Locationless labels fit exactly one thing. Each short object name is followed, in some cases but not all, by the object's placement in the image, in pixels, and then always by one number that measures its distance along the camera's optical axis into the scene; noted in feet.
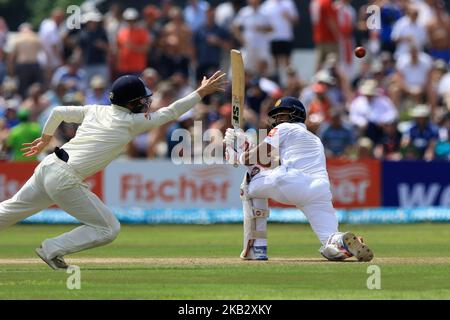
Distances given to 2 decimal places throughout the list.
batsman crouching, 41.39
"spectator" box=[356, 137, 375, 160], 70.23
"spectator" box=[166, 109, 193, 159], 69.97
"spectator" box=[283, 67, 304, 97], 75.25
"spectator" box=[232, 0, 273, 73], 78.07
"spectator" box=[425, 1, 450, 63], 78.18
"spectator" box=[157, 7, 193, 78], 79.87
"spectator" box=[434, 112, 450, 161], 70.03
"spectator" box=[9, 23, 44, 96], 80.44
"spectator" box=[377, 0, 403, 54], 78.95
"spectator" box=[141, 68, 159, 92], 76.07
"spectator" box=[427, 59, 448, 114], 75.51
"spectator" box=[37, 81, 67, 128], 76.38
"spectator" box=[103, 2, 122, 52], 81.20
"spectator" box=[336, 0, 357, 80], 77.66
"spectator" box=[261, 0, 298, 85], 78.48
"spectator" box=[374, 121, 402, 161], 72.08
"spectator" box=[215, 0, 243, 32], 80.07
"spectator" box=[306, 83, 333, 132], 72.08
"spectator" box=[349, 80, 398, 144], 72.95
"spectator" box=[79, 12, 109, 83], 79.92
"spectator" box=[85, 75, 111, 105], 74.79
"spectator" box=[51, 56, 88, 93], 77.82
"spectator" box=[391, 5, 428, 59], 77.92
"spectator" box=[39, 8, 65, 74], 82.33
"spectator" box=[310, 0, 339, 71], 77.36
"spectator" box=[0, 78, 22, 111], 77.64
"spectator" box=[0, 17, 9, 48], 84.53
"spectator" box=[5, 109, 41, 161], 71.15
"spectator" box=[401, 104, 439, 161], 70.64
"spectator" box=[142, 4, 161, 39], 82.12
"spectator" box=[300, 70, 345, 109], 74.33
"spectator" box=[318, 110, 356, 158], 70.49
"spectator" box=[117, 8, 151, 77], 78.69
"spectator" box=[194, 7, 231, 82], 78.89
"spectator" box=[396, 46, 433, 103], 75.87
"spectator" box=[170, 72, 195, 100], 76.03
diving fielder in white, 38.83
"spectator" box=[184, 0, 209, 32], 80.89
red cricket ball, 48.82
